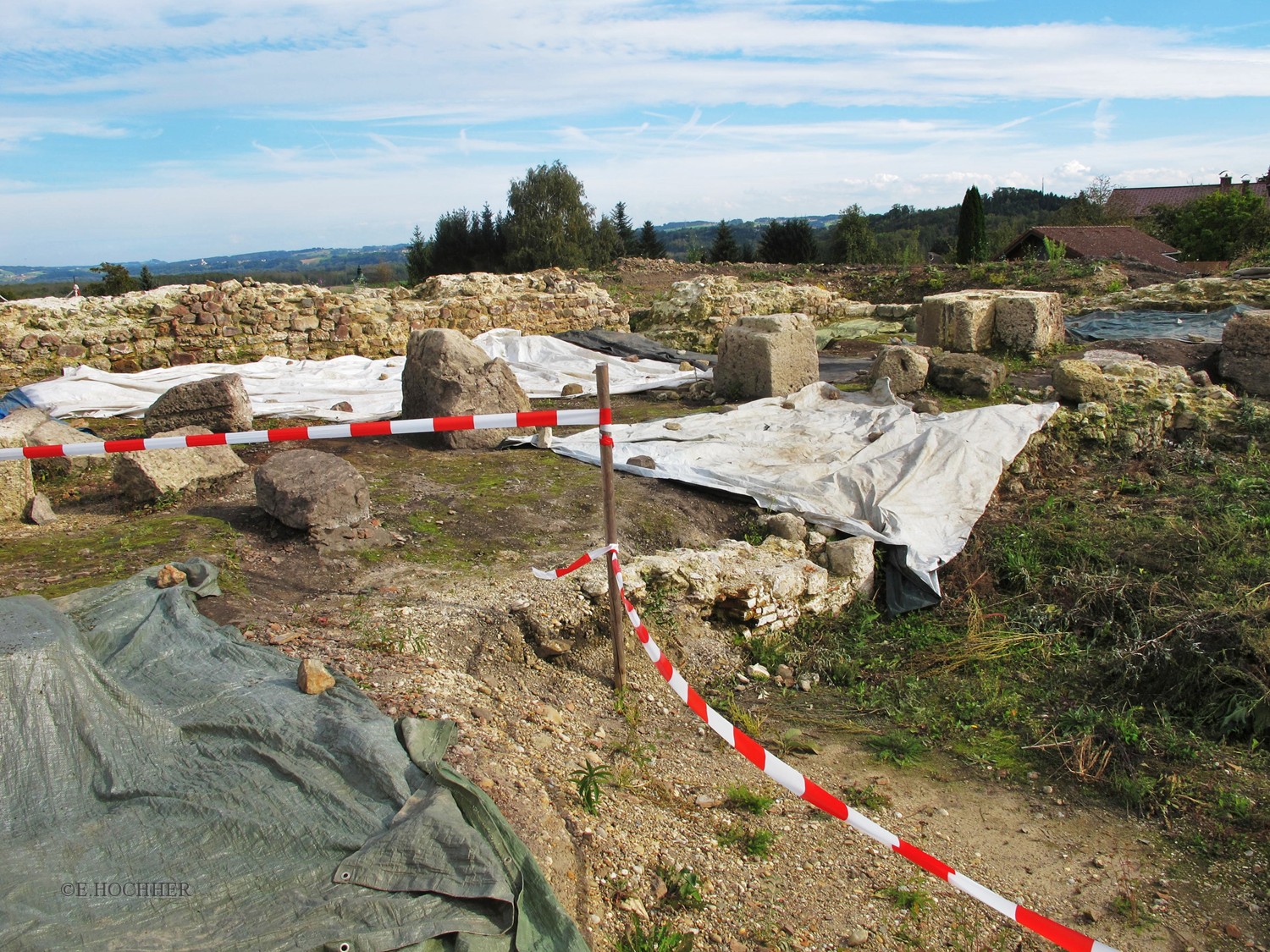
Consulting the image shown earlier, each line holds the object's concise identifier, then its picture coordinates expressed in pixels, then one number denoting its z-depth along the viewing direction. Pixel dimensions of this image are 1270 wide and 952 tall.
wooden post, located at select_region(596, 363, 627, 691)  3.82
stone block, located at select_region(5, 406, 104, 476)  6.34
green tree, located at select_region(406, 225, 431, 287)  37.39
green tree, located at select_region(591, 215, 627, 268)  36.31
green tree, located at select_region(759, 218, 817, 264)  37.16
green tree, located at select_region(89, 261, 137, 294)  26.48
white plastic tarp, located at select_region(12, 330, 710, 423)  9.26
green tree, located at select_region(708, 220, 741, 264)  39.31
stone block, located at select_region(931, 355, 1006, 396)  8.89
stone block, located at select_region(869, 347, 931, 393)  9.00
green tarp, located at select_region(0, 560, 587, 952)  2.15
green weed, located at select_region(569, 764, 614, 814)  3.12
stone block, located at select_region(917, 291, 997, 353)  10.74
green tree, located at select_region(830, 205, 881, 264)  39.22
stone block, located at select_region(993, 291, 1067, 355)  10.77
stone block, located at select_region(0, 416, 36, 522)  5.59
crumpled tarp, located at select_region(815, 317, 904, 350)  14.38
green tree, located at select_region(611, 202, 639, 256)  41.56
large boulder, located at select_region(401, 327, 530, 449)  7.65
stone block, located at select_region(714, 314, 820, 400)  9.02
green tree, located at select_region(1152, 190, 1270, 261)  26.23
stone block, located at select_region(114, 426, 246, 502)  5.91
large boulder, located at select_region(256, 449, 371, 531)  5.20
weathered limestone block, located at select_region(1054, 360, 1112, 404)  8.08
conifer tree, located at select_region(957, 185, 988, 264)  28.69
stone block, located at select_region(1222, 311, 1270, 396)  8.84
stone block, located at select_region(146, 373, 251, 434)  7.59
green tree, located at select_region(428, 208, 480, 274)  36.03
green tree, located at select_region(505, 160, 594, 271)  34.31
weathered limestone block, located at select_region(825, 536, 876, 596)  5.78
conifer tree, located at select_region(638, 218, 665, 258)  42.16
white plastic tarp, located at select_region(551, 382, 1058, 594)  6.11
